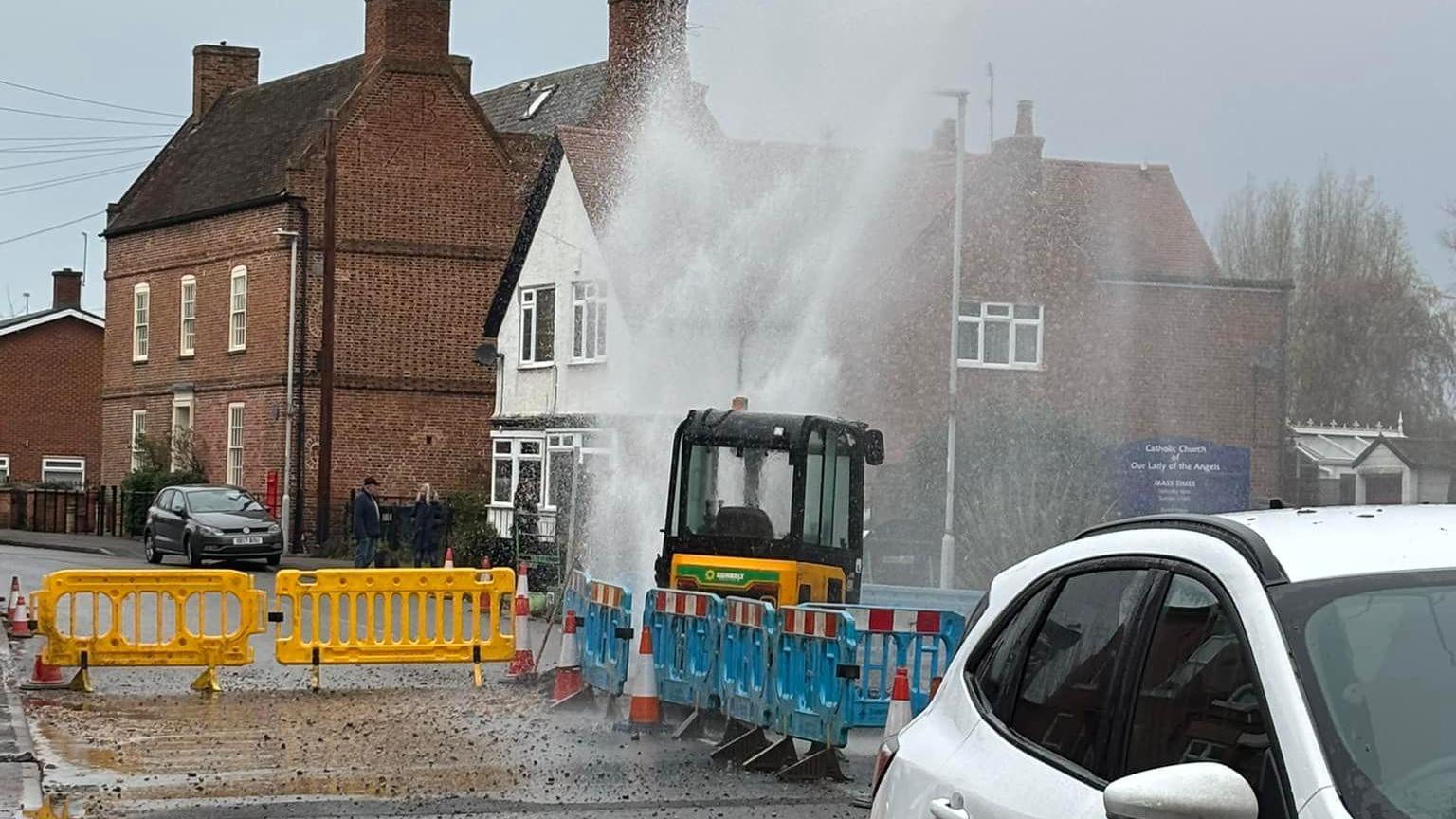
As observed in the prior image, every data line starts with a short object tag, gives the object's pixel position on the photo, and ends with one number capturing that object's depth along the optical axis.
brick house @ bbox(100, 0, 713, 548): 46.50
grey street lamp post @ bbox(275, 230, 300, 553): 45.78
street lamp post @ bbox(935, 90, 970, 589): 32.25
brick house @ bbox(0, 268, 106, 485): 65.38
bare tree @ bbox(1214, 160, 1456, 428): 58.31
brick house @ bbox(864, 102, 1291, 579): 39.53
